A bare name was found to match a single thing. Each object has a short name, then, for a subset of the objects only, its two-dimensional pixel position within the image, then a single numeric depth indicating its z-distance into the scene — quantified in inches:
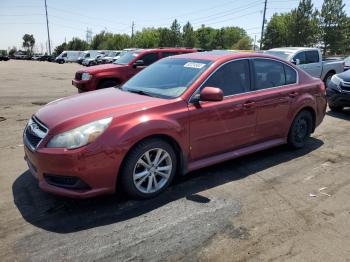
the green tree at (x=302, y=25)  1999.3
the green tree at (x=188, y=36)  2955.2
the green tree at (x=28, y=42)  5334.6
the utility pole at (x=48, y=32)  3425.2
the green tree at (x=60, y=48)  4840.1
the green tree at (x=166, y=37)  2888.8
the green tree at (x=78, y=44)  4443.9
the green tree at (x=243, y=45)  3383.4
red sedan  147.3
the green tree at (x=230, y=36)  3668.8
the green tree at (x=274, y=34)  2459.4
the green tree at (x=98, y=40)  4250.7
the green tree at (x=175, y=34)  2898.6
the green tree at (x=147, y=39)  3644.2
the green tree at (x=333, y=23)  2110.0
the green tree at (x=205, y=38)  3452.3
